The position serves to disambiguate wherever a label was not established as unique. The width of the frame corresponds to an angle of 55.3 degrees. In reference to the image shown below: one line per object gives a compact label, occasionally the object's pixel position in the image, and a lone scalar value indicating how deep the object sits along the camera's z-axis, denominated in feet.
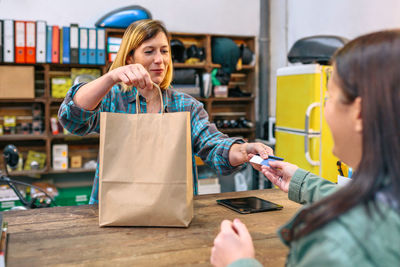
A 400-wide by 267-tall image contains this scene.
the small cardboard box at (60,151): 12.50
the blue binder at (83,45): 12.11
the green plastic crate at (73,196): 12.73
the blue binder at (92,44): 12.20
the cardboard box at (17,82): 11.66
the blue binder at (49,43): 11.87
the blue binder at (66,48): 11.91
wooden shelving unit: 12.16
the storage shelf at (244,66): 13.76
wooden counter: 2.91
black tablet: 4.15
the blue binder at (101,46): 12.27
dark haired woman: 1.68
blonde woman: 4.61
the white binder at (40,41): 11.68
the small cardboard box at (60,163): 12.50
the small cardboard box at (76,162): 12.75
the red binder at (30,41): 11.60
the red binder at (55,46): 11.89
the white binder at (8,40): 11.41
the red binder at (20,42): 11.51
